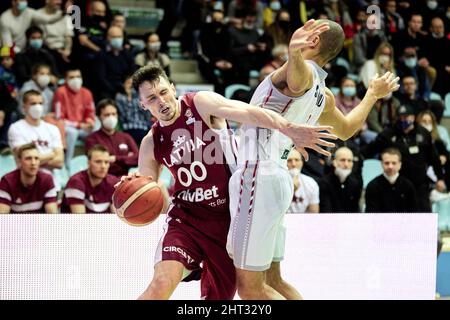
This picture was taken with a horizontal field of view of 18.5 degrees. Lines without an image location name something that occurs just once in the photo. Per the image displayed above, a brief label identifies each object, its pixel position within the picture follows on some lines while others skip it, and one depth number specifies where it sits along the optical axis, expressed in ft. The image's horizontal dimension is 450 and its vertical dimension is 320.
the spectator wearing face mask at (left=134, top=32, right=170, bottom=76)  56.99
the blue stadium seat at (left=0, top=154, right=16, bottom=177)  47.16
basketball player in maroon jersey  27.44
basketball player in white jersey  26.76
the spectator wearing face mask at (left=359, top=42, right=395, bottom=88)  60.10
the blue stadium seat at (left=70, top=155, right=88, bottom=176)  48.79
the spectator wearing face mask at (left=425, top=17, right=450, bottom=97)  67.64
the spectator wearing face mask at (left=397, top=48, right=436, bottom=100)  64.38
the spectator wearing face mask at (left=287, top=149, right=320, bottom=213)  45.32
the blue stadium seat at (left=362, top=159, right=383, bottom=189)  53.89
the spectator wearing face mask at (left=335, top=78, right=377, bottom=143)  55.69
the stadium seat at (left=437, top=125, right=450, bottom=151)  59.89
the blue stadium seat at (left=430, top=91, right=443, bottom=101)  64.70
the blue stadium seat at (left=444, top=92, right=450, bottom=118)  66.54
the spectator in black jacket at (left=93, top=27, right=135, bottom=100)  54.79
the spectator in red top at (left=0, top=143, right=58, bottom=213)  39.74
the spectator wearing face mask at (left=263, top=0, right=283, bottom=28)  66.37
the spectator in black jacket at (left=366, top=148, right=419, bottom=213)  46.55
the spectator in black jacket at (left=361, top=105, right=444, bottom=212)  52.18
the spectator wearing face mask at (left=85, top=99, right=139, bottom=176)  47.73
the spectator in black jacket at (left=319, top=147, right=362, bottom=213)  46.79
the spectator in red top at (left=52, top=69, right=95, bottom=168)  51.40
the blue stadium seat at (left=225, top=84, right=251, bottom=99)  57.88
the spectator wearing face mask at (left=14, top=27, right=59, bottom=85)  52.95
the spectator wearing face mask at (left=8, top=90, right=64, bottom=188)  46.83
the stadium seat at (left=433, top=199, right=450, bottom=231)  50.83
